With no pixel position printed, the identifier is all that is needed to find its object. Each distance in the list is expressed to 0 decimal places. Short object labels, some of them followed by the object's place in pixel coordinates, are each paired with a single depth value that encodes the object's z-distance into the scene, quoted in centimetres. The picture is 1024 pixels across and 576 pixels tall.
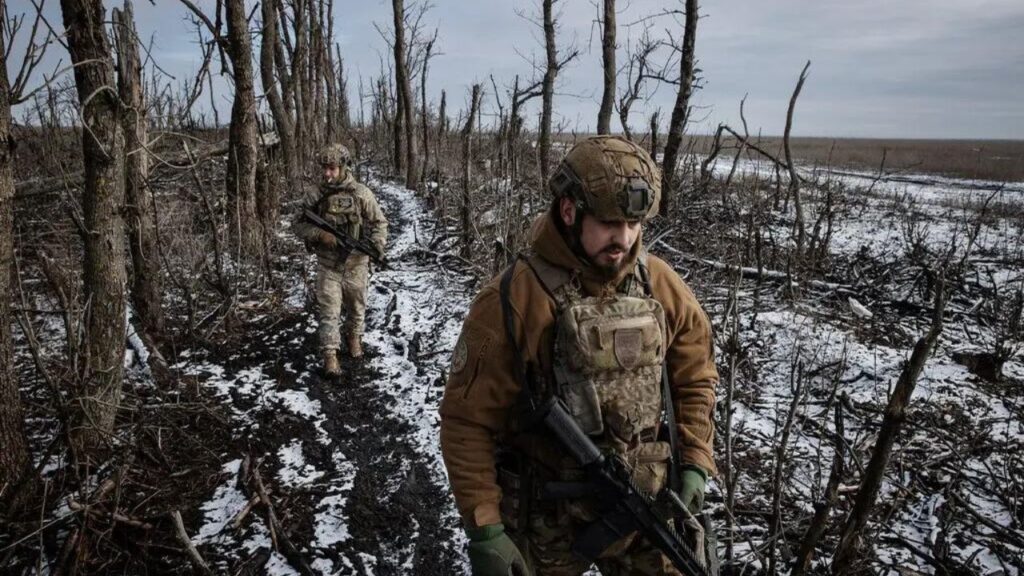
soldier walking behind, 494
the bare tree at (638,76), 1223
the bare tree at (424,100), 1701
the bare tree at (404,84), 1562
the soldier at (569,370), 157
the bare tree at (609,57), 1185
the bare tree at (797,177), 730
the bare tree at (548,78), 1463
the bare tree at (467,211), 865
